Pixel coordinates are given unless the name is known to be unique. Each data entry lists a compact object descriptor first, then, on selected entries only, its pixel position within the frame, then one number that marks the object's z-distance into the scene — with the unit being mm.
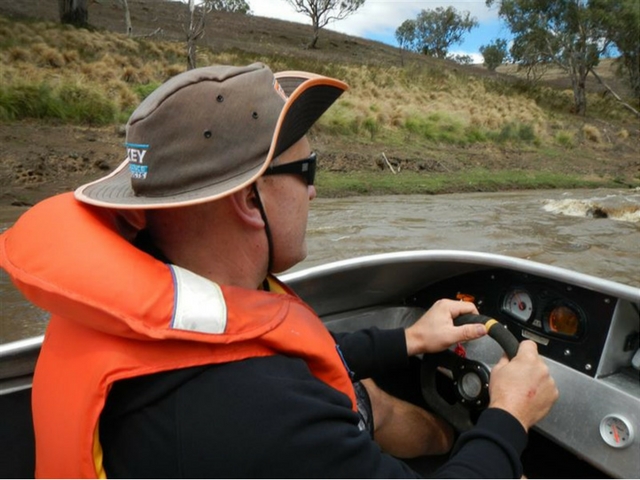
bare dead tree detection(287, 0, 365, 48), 44688
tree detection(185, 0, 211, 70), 17500
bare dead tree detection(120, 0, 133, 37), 28289
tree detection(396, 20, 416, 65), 67762
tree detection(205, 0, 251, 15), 52000
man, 1104
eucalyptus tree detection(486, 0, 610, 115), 36031
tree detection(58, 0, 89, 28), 24797
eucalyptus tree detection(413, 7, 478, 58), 68750
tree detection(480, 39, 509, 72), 58516
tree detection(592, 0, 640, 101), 34469
